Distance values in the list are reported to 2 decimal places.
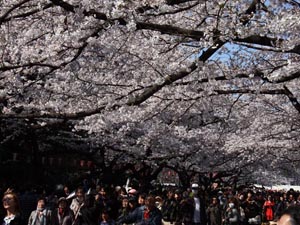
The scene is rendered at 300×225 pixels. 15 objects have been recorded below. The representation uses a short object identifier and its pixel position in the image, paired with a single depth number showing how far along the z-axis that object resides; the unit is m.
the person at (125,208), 11.38
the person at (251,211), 15.70
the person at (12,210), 6.32
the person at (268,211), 19.20
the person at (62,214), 9.33
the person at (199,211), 13.24
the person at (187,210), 13.25
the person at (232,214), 14.35
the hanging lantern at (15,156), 23.75
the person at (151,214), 8.30
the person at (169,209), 17.06
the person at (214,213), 15.70
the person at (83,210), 9.91
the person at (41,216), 9.25
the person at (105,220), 9.85
